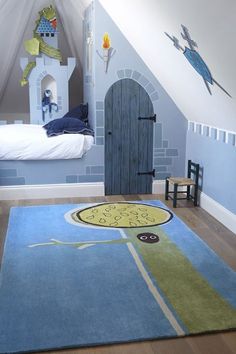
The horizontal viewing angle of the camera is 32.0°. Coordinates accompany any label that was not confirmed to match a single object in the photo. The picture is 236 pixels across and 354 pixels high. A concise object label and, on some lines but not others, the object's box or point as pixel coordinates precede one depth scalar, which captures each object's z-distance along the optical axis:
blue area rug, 2.20
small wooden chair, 4.42
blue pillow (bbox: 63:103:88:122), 5.11
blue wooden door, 4.69
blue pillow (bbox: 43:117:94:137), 4.66
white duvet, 4.52
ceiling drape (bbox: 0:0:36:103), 4.49
